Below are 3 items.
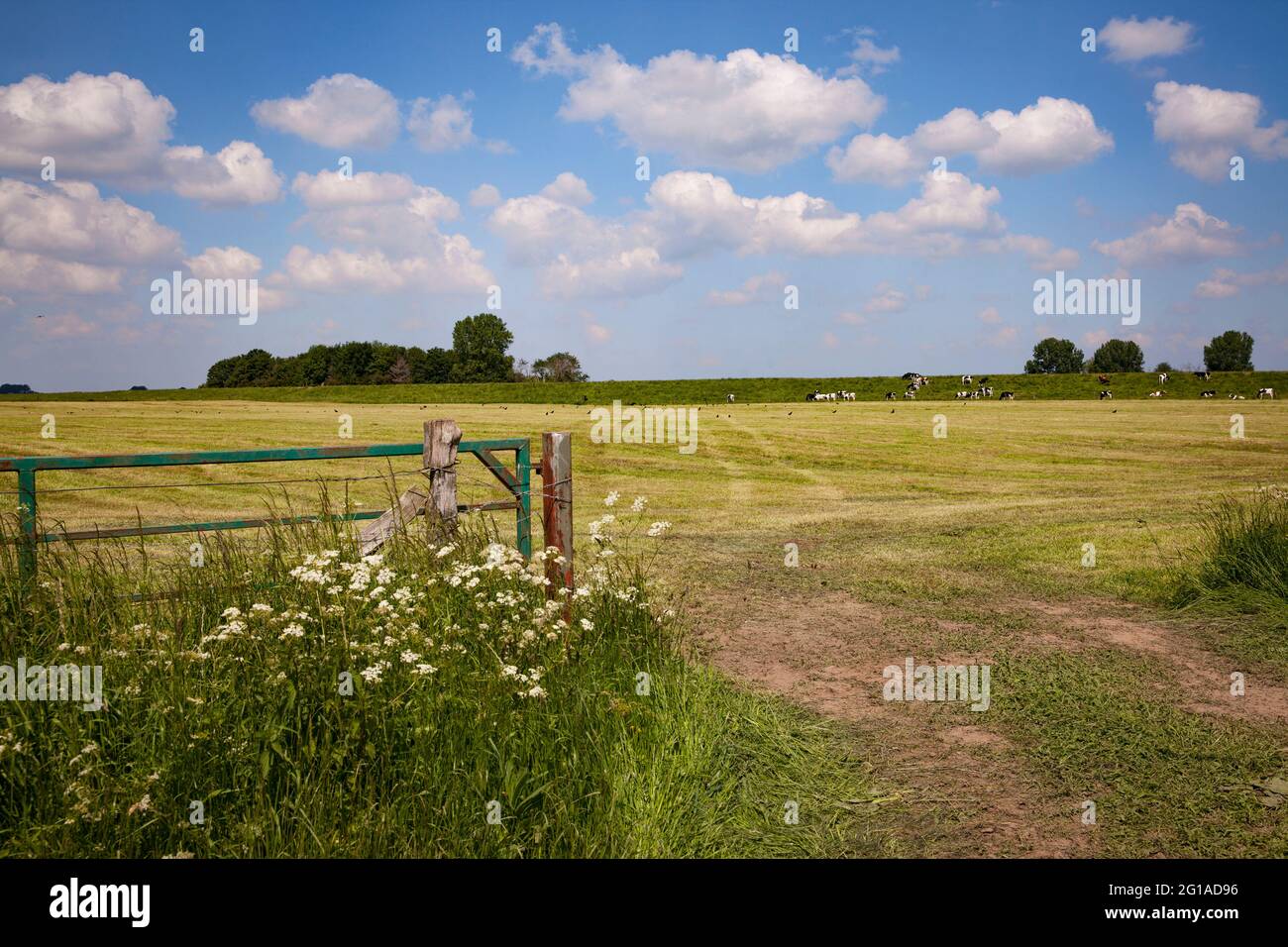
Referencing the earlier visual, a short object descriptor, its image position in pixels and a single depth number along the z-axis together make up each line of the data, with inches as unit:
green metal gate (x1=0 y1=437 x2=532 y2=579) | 242.4
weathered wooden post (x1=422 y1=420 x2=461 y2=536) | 305.0
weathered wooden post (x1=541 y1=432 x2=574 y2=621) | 286.7
